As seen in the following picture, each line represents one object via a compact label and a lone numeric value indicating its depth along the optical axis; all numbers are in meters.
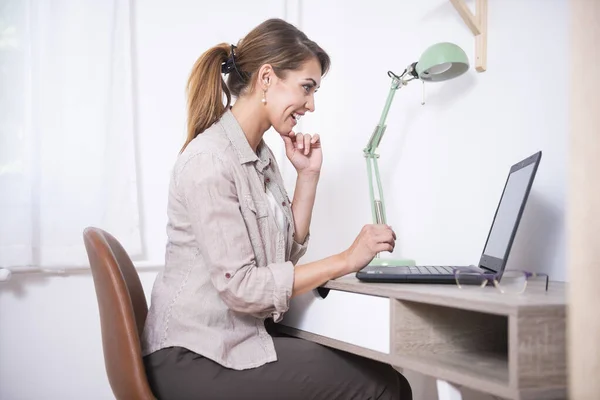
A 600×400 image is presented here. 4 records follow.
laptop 1.03
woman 1.04
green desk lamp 1.37
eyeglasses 0.95
